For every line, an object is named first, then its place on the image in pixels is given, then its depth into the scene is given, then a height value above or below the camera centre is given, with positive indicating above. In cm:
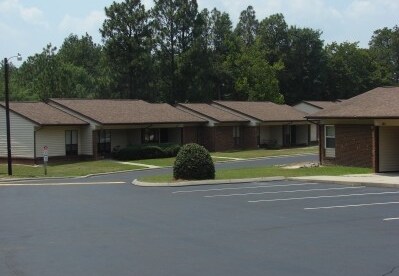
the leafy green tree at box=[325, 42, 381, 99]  10000 +1046
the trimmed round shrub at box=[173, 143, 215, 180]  2733 -115
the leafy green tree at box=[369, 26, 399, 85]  10844 +1653
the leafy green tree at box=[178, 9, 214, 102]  7569 +877
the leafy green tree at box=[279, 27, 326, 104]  9712 +1108
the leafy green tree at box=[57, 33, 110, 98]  8525 +1411
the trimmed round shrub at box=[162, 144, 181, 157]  4845 -85
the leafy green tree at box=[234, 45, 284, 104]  7981 +774
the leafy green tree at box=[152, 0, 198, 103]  7656 +1291
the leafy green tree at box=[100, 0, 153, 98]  7394 +1215
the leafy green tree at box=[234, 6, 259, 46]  10538 +1926
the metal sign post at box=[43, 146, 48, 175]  3568 -94
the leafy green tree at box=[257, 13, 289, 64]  9838 +1640
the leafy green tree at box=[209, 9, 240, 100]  8400 +1315
